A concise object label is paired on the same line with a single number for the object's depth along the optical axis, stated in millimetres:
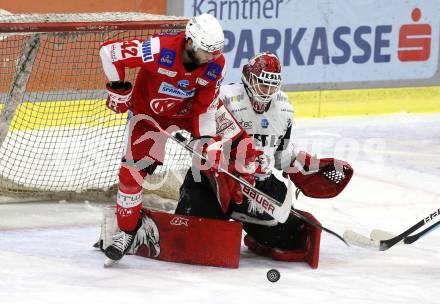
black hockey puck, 8891
